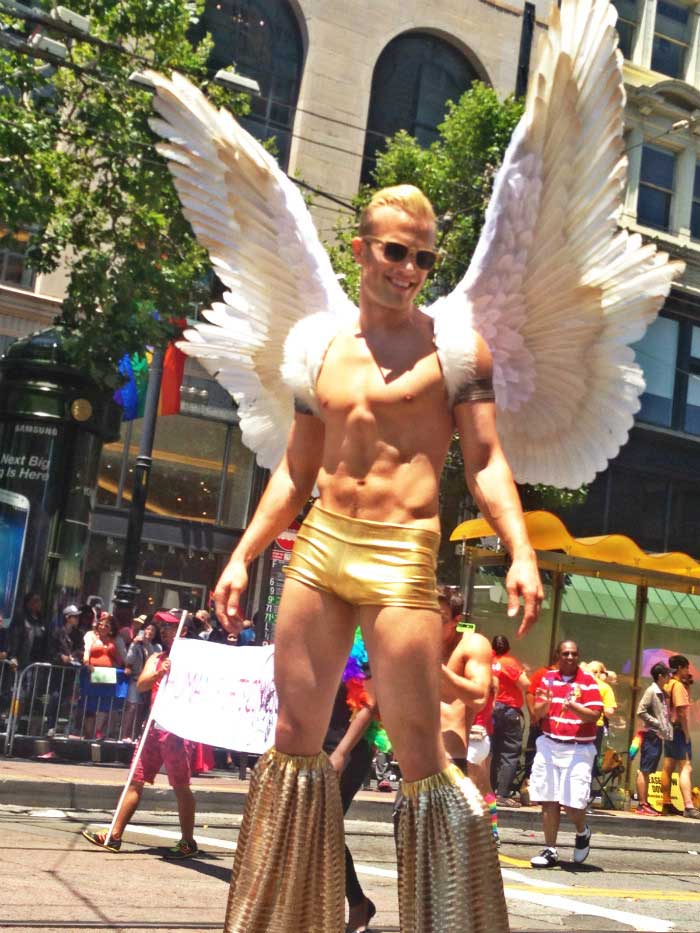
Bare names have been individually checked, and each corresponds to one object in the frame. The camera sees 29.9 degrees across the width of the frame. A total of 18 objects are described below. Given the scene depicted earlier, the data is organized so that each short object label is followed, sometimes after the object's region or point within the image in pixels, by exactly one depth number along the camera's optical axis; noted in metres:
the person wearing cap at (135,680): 13.59
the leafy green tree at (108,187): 14.09
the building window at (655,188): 28.80
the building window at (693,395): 28.55
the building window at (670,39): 29.77
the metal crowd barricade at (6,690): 12.80
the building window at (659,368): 28.14
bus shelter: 15.77
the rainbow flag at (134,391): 18.02
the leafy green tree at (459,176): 21.12
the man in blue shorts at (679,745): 15.04
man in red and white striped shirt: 10.59
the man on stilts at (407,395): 3.39
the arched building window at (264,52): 25.95
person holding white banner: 7.96
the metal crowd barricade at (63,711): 12.94
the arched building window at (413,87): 27.58
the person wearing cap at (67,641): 14.29
